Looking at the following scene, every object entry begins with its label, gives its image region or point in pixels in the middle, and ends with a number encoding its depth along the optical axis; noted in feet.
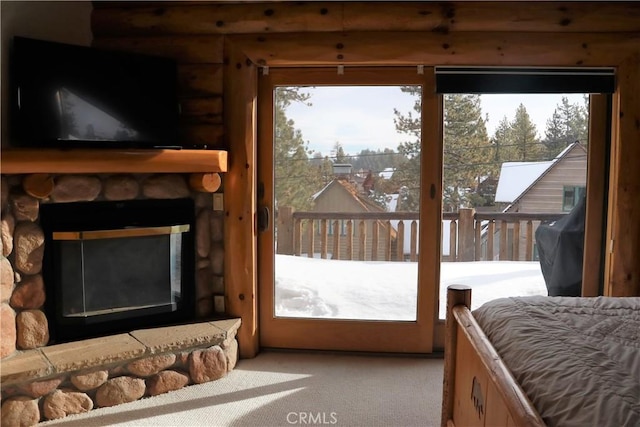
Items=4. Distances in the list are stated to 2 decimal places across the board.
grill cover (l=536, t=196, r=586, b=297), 11.04
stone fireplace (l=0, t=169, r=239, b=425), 8.32
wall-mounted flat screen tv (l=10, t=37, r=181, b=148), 8.73
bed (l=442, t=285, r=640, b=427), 3.72
